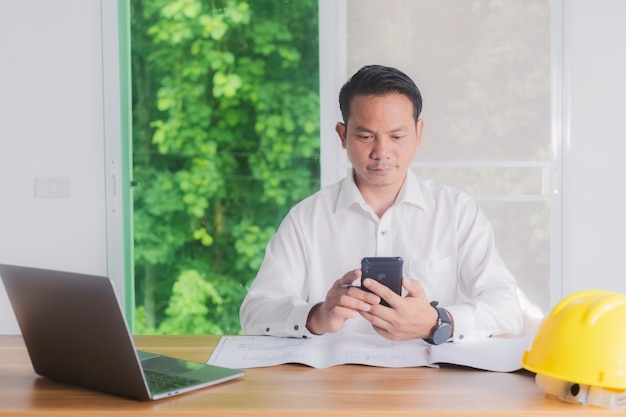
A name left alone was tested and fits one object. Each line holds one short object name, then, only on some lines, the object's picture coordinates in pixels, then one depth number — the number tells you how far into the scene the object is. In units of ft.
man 8.48
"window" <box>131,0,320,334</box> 13.30
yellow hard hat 6.63
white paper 7.39
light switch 12.99
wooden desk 6.68
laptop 6.68
